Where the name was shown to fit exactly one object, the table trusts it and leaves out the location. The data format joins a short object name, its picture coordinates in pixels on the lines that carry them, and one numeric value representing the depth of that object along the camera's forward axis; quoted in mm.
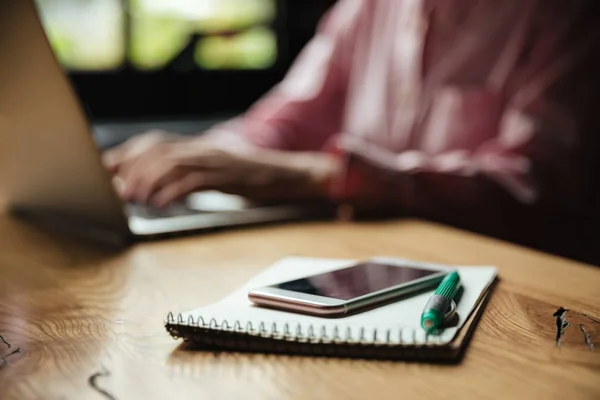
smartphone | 471
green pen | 440
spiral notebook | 427
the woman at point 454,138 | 948
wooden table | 390
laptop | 690
